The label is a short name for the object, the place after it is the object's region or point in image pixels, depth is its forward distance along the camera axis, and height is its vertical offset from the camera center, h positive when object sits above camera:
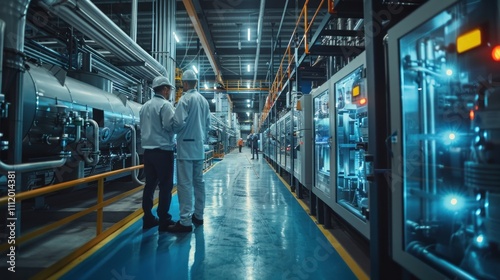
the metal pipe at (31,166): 2.15 -0.18
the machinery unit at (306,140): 4.02 +0.08
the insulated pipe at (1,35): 2.04 +0.96
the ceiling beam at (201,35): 7.44 +4.27
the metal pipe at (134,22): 4.94 +2.56
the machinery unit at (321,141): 3.35 +0.06
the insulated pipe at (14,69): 2.23 +0.74
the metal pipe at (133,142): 4.72 +0.10
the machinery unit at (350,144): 2.34 +0.01
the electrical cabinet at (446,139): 1.32 +0.03
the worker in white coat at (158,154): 3.03 -0.09
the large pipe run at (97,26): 2.75 +1.63
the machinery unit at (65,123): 3.00 +0.35
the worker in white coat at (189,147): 3.05 -0.01
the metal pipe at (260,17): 7.65 +4.44
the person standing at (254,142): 15.72 +0.24
